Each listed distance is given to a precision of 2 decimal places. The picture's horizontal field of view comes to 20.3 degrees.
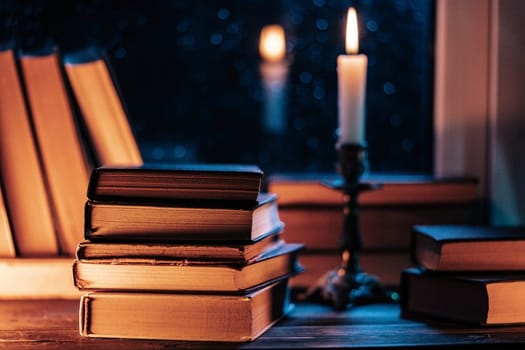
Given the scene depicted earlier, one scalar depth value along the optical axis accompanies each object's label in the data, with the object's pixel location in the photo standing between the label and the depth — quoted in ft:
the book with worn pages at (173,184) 4.85
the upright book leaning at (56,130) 5.35
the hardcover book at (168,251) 4.81
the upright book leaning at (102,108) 5.36
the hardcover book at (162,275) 4.80
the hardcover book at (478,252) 4.97
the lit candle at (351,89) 5.20
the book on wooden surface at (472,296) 4.89
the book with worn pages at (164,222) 4.84
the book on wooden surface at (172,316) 4.79
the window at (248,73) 5.93
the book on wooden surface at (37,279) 5.32
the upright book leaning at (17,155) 5.34
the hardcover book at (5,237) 5.31
